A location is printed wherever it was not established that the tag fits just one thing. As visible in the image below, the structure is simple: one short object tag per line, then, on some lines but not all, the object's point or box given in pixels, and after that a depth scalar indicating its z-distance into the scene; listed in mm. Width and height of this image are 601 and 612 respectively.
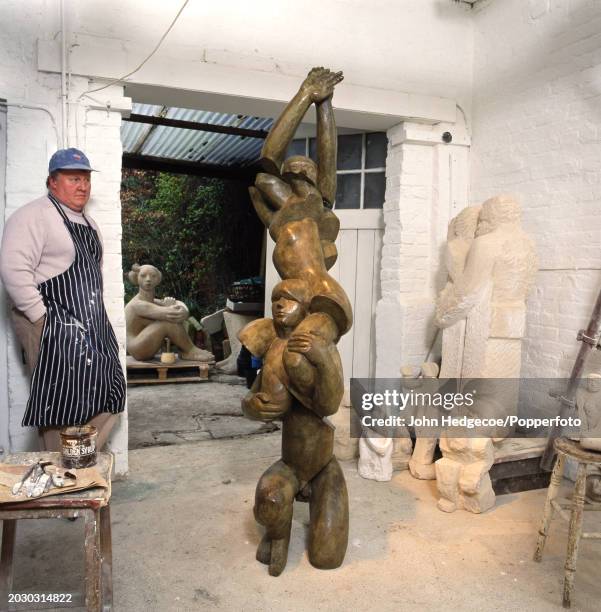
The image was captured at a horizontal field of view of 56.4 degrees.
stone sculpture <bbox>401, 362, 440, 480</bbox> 3668
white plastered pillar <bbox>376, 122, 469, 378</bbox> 4410
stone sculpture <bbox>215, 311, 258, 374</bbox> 7113
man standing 2891
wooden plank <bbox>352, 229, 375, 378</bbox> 4910
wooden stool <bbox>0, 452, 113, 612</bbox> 1691
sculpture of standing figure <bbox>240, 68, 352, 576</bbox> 2336
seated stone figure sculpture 6641
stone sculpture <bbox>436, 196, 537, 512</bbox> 3459
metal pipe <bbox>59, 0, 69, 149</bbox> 3371
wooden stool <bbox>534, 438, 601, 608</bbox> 2277
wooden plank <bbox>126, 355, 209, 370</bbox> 6406
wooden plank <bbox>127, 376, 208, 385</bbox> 6352
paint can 1938
